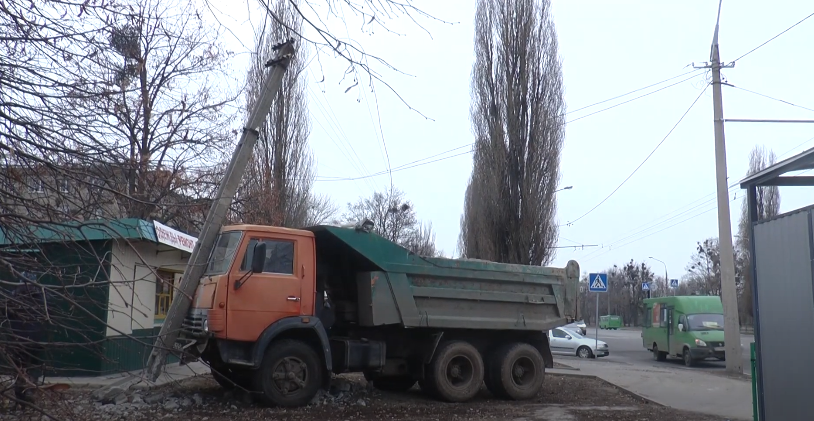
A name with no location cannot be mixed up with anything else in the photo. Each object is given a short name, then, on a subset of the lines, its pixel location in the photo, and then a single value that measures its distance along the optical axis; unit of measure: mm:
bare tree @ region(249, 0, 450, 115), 4680
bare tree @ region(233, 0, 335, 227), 23575
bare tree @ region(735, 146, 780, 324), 50281
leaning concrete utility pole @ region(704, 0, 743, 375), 19938
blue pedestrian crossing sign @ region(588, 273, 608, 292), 24891
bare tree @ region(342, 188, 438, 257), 51219
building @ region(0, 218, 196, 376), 4449
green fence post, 9727
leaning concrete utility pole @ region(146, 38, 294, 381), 10891
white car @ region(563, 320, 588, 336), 34366
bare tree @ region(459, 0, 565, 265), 26312
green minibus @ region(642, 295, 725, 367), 24859
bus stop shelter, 8234
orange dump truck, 10969
